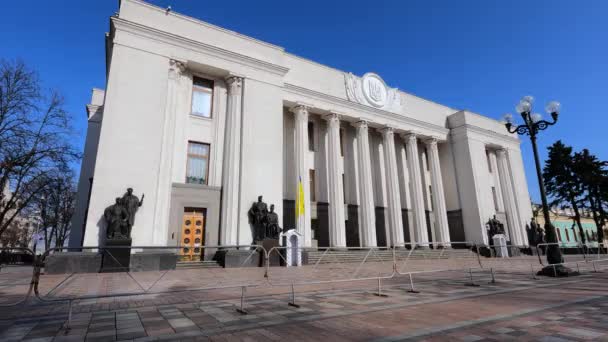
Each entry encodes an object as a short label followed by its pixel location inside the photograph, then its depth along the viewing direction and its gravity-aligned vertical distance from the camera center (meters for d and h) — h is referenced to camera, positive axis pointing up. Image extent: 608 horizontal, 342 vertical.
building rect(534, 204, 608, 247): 47.84 +2.65
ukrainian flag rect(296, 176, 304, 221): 18.73 +2.56
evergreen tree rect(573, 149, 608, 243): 32.22 +6.12
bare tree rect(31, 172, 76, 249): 27.58 +4.03
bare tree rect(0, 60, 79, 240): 16.97 +5.53
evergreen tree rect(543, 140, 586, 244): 33.38 +6.91
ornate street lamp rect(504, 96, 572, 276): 10.88 +4.23
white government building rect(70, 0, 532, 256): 15.34 +6.35
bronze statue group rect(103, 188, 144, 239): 13.17 +1.40
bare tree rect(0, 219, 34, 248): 40.12 +2.10
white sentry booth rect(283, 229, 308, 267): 15.98 -0.18
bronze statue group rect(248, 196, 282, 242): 16.42 +1.31
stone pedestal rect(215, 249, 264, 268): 14.67 -0.50
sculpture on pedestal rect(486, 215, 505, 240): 26.89 +1.38
